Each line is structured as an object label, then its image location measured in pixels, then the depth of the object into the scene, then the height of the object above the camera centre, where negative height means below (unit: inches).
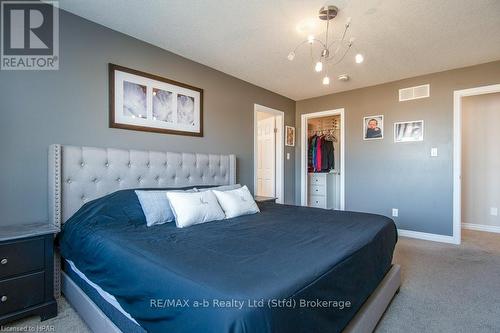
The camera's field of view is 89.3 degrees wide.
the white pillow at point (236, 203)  92.3 -14.2
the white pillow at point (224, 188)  102.5 -9.6
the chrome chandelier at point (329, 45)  84.1 +51.2
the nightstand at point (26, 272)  63.7 -28.4
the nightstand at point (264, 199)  137.2 -18.5
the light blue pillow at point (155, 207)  79.7 -13.5
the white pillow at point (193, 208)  77.9 -13.7
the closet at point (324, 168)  201.9 -1.9
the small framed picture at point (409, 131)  147.7 +20.8
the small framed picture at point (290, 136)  188.1 +22.6
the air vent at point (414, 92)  145.3 +43.2
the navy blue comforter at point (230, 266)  34.6 -18.2
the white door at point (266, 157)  185.3 +6.4
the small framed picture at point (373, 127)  161.2 +24.8
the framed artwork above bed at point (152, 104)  97.3 +26.6
